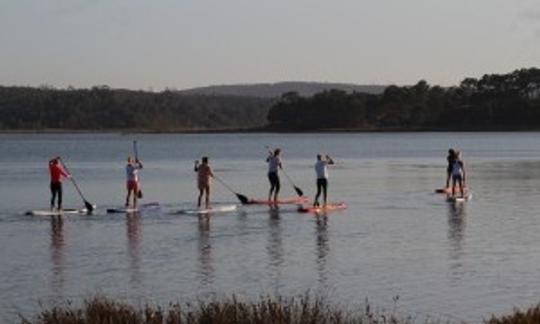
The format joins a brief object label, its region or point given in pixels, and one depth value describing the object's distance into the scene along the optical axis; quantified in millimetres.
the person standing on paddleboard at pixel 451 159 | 37562
